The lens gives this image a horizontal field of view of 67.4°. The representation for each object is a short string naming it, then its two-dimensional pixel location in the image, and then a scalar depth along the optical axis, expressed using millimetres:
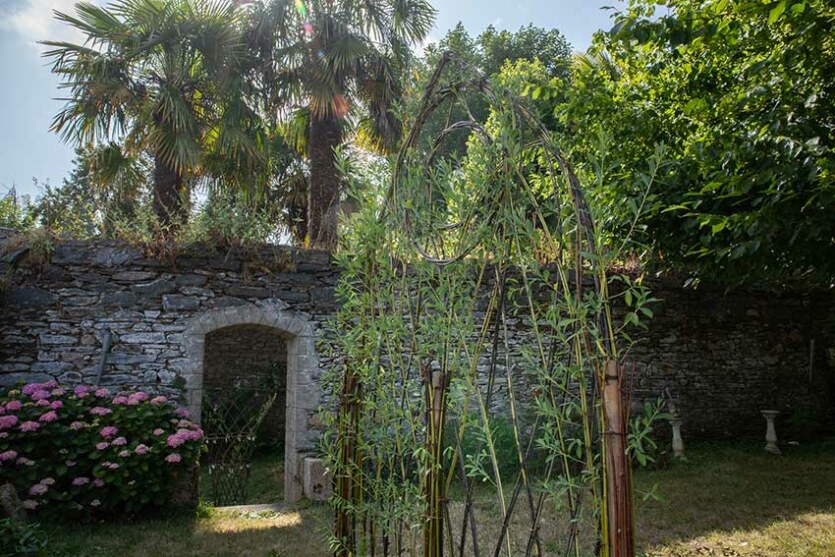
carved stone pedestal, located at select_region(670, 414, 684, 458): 7504
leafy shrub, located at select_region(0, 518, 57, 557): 3303
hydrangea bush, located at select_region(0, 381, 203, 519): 4770
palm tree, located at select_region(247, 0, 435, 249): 7992
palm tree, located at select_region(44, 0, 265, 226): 7023
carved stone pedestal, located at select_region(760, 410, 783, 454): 7848
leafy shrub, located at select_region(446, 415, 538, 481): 6355
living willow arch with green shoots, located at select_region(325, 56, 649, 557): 1641
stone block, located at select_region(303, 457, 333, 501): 5930
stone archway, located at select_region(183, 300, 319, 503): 6148
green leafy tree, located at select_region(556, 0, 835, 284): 3510
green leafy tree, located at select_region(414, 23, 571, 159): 16328
